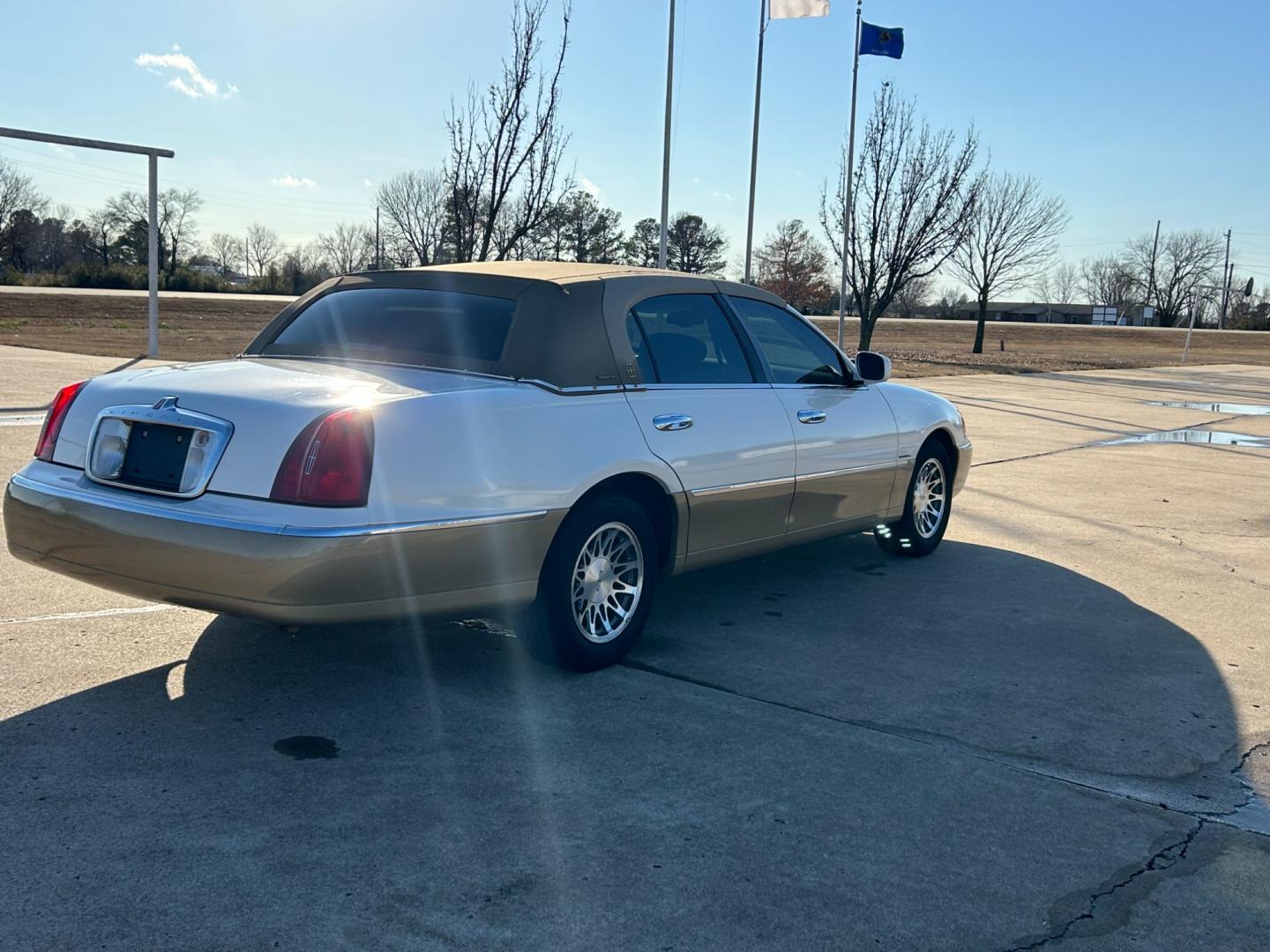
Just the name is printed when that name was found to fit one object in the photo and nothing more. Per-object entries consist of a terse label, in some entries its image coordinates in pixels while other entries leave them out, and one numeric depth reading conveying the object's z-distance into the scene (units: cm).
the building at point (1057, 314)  11869
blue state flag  2881
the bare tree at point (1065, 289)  14102
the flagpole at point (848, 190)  2950
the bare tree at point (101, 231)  8719
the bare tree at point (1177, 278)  11106
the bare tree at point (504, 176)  1733
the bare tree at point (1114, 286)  12325
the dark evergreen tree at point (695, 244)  8769
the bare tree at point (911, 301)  9384
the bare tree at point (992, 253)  4919
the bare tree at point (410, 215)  5334
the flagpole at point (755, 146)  2547
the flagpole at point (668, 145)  2106
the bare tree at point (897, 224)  3112
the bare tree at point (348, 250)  8594
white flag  2472
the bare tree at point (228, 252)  11038
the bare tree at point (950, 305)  12056
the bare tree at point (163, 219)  8512
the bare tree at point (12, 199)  7962
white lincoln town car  373
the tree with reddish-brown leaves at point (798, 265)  9675
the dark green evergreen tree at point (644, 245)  8738
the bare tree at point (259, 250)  11044
